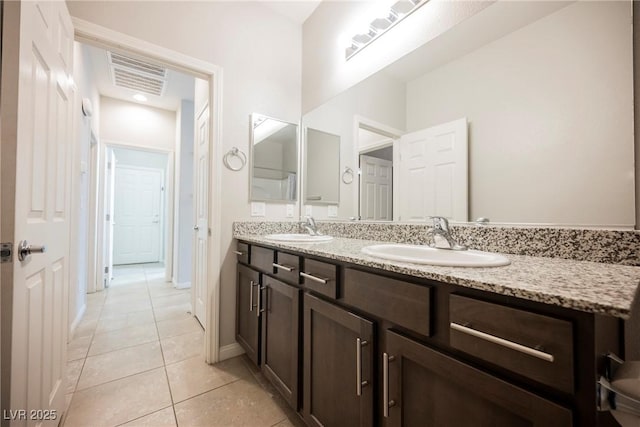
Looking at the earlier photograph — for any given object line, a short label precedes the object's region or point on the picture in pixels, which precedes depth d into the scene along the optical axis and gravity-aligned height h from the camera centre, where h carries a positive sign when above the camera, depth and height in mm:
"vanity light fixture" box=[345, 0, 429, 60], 1374 +1125
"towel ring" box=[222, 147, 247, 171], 1830 +416
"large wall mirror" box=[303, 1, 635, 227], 813 +398
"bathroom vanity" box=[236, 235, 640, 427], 457 -292
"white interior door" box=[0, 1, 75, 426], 757 +83
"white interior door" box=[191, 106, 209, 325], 2264 -12
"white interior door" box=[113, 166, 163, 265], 5152 -22
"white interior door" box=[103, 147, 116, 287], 3432 -17
